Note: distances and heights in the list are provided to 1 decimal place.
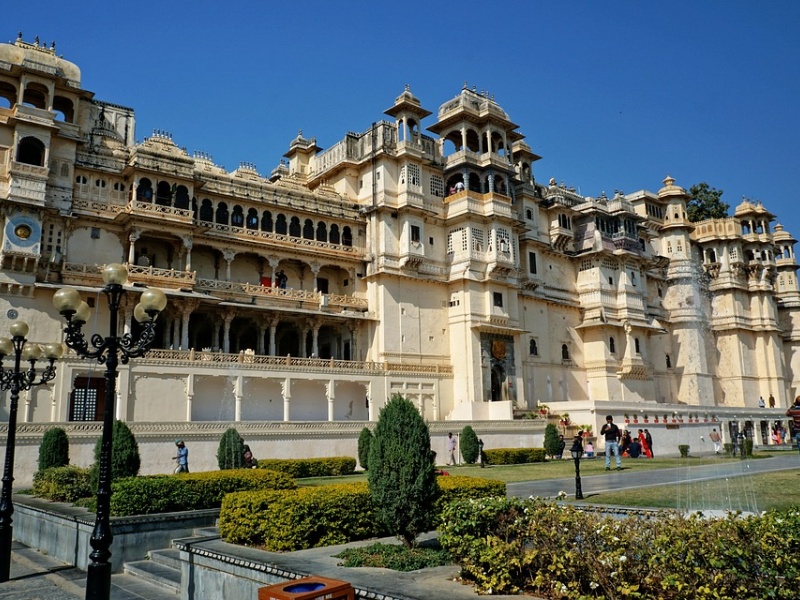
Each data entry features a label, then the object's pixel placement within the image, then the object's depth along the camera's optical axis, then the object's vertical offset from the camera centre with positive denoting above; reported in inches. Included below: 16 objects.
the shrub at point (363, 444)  1122.4 -31.2
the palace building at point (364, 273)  1278.3 +375.9
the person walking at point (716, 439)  1515.7 -44.3
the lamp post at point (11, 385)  500.4 +42.0
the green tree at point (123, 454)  684.1 -23.5
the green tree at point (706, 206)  2994.6 +926.3
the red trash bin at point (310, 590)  273.2 -66.5
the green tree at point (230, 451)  939.3 -31.2
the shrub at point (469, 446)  1315.2 -42.4
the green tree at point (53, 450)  854.5 -22.5
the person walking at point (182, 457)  919.0 -37.1
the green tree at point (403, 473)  400.5 -28.3
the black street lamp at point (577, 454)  612.1 -30.6
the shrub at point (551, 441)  1438.2 -39.5
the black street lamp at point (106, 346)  344.2 +49.4
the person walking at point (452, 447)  1366.9 -45.6
